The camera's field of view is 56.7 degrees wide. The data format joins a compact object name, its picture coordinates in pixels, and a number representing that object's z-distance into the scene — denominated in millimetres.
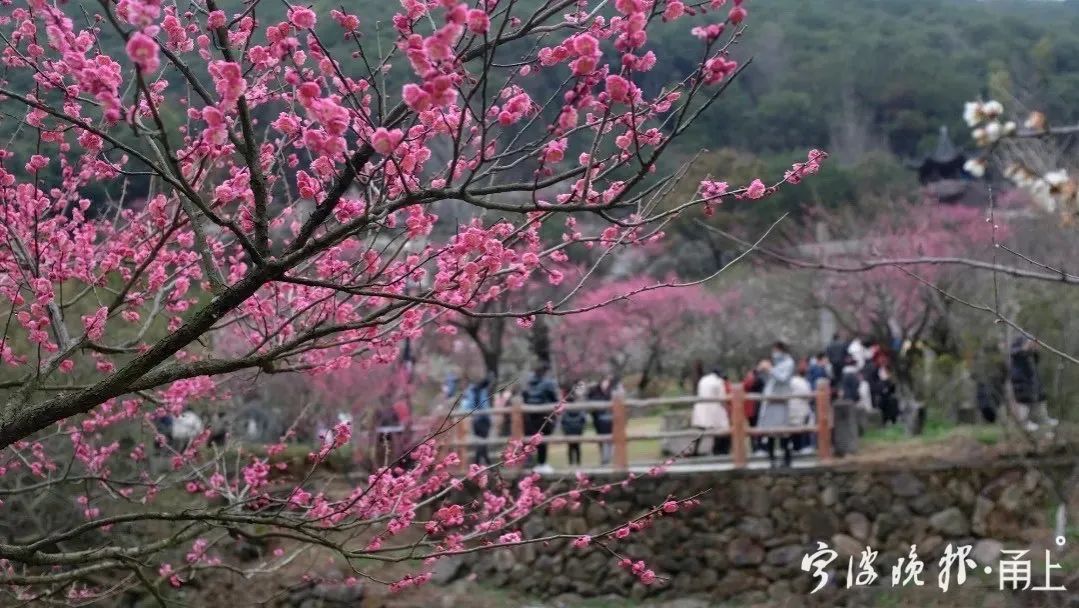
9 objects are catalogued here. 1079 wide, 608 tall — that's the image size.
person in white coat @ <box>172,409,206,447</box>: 9775
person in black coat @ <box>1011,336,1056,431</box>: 10015
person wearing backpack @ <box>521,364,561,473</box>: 11023
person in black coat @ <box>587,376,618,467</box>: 11656
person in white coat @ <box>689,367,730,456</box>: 11055
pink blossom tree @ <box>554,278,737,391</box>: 18859
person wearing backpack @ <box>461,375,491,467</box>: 11359
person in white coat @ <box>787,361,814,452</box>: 10729
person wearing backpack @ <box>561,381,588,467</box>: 11430
